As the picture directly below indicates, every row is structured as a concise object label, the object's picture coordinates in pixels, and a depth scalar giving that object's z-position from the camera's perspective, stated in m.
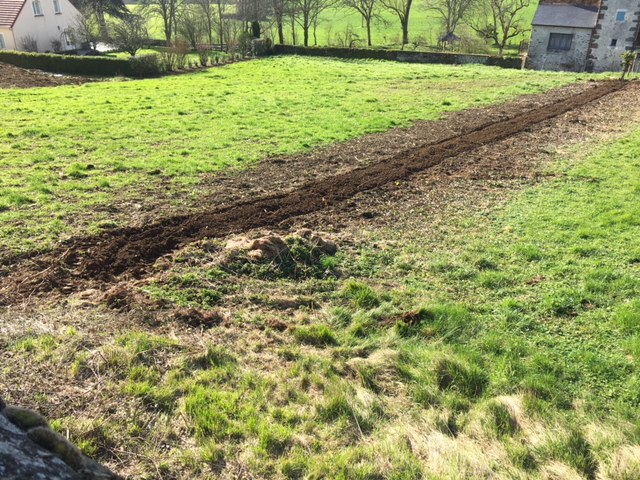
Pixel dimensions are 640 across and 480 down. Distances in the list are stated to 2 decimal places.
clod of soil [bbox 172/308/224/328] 5.43
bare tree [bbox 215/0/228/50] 47.00
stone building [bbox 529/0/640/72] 38.25
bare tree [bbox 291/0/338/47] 50.59
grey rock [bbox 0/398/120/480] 2.36
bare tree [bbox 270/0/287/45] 49.06
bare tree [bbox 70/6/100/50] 43.41
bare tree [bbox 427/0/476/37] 51.56
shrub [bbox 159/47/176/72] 31.07
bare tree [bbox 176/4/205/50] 45.58
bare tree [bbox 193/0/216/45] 49.87
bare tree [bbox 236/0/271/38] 49.47
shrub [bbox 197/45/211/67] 34.50
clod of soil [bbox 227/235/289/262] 6.74
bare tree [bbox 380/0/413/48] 50.75
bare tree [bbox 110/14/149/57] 38.25
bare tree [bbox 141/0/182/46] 50.09
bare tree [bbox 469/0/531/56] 48.16
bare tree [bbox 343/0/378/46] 51.47
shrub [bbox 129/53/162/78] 29.22
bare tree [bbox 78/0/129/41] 46.19
